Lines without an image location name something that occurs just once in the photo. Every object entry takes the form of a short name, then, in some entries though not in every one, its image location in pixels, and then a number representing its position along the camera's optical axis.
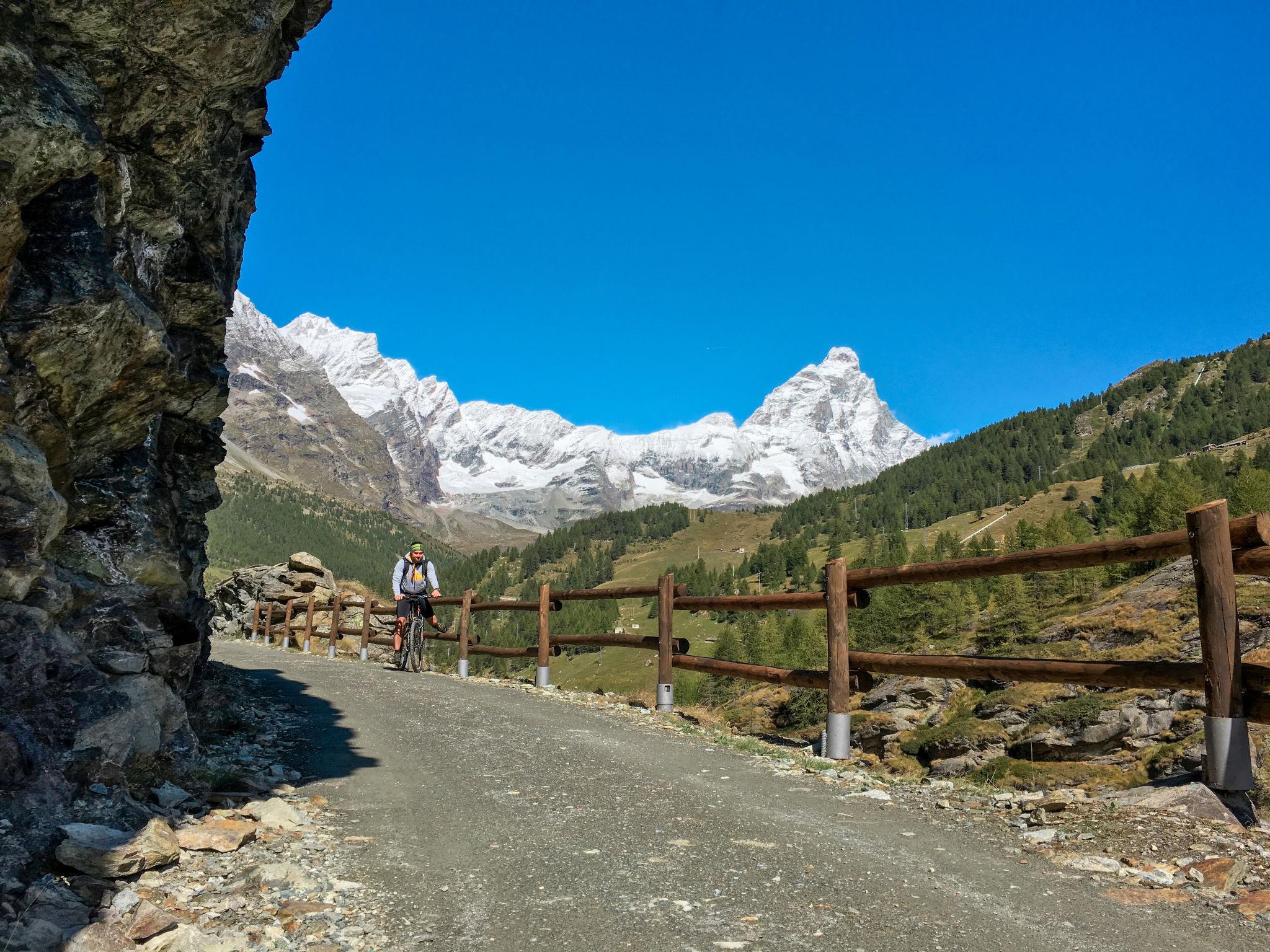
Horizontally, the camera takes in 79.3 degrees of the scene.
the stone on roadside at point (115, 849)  4.51
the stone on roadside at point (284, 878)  4.96
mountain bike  20.05
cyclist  19.50
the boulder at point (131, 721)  5.77
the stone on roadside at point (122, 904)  4.19
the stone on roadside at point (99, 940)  3.74
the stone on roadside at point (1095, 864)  5.32
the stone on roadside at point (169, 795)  5.97
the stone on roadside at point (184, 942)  3.90
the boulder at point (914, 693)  23.50
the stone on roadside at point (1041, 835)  6.06
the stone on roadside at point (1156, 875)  5.07
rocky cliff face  5.22
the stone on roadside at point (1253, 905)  4.55
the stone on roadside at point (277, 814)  6.21
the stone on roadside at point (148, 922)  3.98
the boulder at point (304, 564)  37.81
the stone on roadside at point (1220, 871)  4.94
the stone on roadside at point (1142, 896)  4.79
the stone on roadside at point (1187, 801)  5.98
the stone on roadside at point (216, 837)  5.43
